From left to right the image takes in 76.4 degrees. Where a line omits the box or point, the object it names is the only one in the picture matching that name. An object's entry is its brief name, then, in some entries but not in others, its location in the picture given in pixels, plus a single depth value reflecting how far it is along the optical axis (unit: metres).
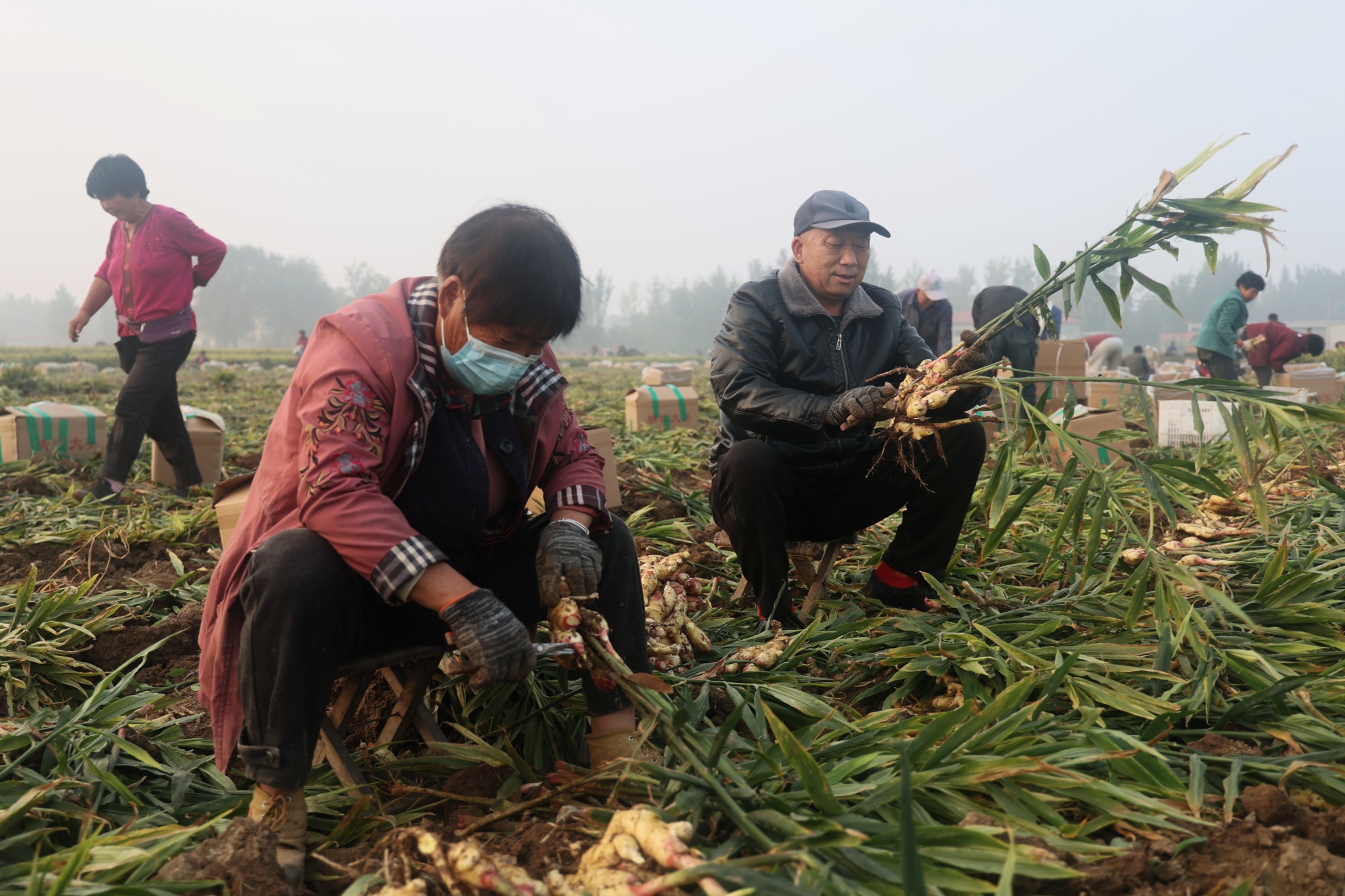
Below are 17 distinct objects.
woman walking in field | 4.14
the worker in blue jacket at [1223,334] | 7.16
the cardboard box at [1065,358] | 7.21
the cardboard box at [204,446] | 4.76
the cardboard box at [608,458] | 3.67
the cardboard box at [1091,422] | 4.57
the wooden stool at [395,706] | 1.57
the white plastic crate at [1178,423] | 5.71
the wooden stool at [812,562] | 2.63
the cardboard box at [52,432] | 4.78
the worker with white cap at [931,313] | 5.81
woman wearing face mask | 1.40
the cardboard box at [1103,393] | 7.24
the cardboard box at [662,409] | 6.36
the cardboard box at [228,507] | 2.55
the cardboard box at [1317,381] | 8.81
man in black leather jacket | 2.40
